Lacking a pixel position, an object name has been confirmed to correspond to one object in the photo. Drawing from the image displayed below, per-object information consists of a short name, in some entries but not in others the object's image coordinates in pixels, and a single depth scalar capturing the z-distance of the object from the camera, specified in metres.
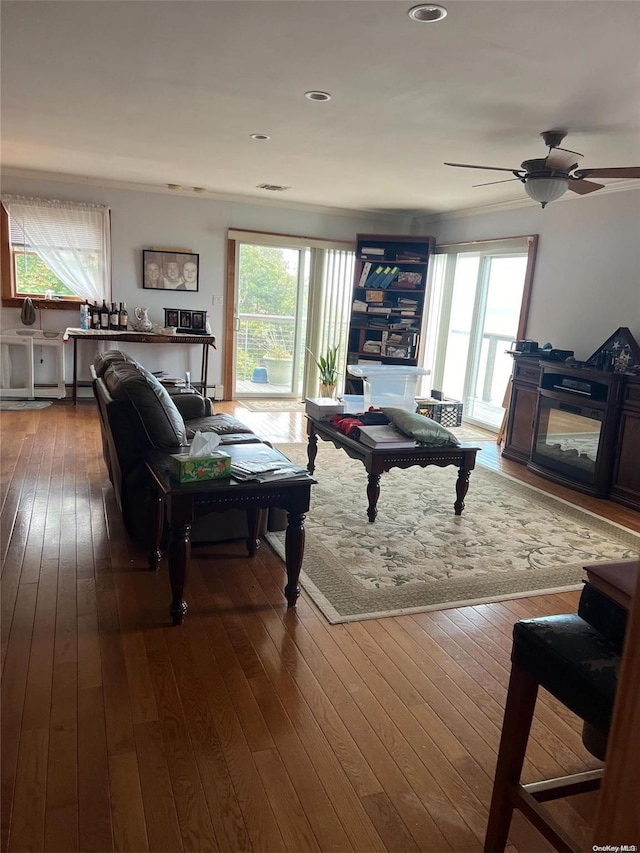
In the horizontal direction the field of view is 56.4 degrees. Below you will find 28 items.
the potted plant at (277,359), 7.58
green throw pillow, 3.57
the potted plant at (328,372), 7.29
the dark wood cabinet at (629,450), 4.19
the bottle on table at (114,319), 6.55
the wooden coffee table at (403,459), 3.46
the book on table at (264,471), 2.41
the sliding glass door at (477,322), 6.27
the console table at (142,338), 6.11
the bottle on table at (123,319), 6.59
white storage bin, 5.67
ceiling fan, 3.46
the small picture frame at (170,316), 7.00
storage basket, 5.82
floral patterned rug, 2.79
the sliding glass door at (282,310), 7.29
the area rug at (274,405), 7.00
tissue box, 2.30
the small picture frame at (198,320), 7.10
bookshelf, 7.11
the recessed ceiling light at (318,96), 3.16
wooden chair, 1.22
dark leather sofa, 2.80
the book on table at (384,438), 3.47
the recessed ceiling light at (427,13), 2.13
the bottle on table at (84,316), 6.48
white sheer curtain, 6.32
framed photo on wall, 6.83
